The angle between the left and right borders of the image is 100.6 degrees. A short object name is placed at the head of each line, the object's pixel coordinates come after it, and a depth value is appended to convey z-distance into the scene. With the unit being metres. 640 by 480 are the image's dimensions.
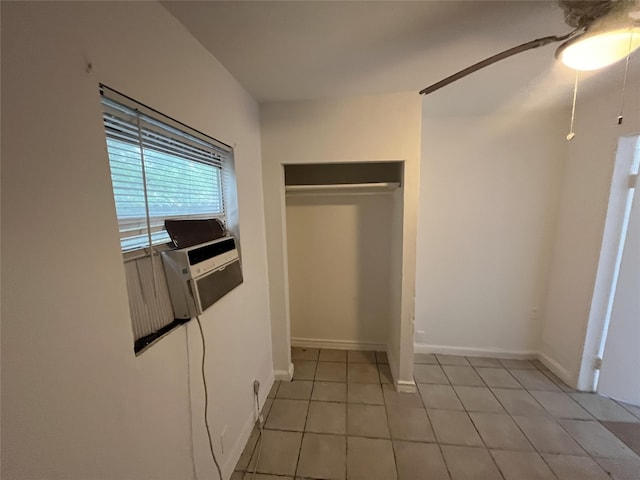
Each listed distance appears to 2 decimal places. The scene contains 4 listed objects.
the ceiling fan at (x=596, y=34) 0.93
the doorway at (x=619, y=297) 1.91
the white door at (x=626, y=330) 1.91
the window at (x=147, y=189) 0.91
